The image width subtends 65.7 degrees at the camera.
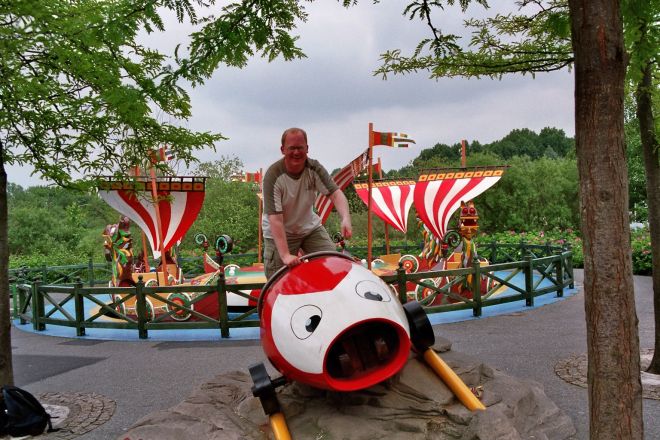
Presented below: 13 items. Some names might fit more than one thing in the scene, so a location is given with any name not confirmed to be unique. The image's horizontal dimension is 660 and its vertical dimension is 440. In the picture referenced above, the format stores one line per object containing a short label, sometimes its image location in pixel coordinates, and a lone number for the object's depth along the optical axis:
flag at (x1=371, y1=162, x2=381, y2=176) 16.23
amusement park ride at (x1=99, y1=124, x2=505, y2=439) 2.97
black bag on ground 4.09
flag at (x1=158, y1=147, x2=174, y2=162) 5.31
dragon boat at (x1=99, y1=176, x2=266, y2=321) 9.06
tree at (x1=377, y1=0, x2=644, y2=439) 2.30
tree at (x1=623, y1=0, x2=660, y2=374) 4.84
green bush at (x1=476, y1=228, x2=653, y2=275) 13.31
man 3.62
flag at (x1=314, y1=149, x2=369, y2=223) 10.47
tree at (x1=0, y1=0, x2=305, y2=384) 3.43
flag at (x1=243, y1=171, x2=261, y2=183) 15.57
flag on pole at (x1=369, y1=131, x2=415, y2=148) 9.81
